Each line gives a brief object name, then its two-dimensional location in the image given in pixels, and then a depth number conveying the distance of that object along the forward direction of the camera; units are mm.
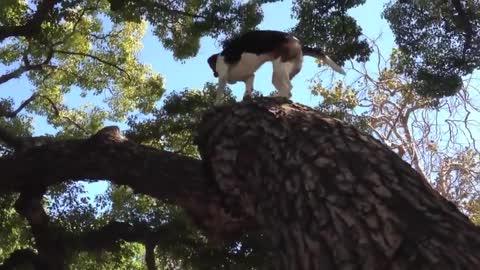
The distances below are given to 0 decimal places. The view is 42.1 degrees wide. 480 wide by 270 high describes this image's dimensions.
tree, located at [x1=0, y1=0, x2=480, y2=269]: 2252
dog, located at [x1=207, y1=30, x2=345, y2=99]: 5562
